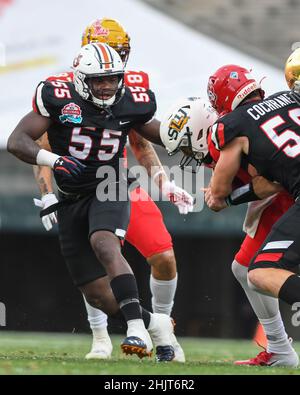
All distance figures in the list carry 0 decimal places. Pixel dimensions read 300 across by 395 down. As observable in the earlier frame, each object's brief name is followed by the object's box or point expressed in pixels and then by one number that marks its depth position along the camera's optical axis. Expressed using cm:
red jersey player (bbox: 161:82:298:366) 1202
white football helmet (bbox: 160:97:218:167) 1253
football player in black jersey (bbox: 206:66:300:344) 1123
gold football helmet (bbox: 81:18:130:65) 1387
